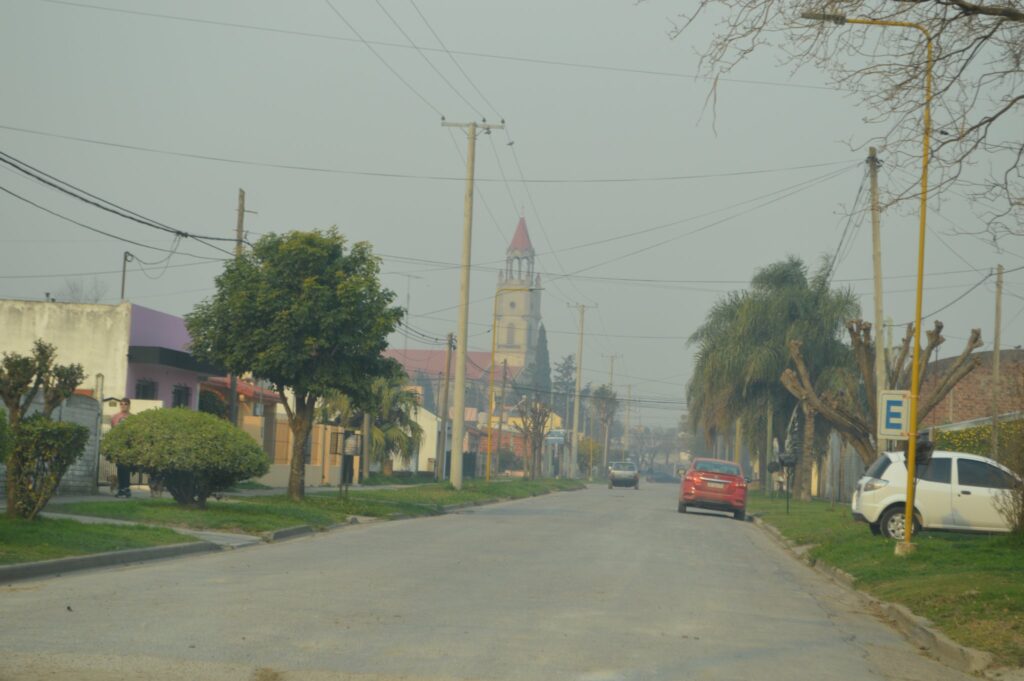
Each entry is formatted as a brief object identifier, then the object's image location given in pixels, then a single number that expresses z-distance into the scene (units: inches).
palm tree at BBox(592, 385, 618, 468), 5049.2
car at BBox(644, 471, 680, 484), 5367.6
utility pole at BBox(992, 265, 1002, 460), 1593.0
